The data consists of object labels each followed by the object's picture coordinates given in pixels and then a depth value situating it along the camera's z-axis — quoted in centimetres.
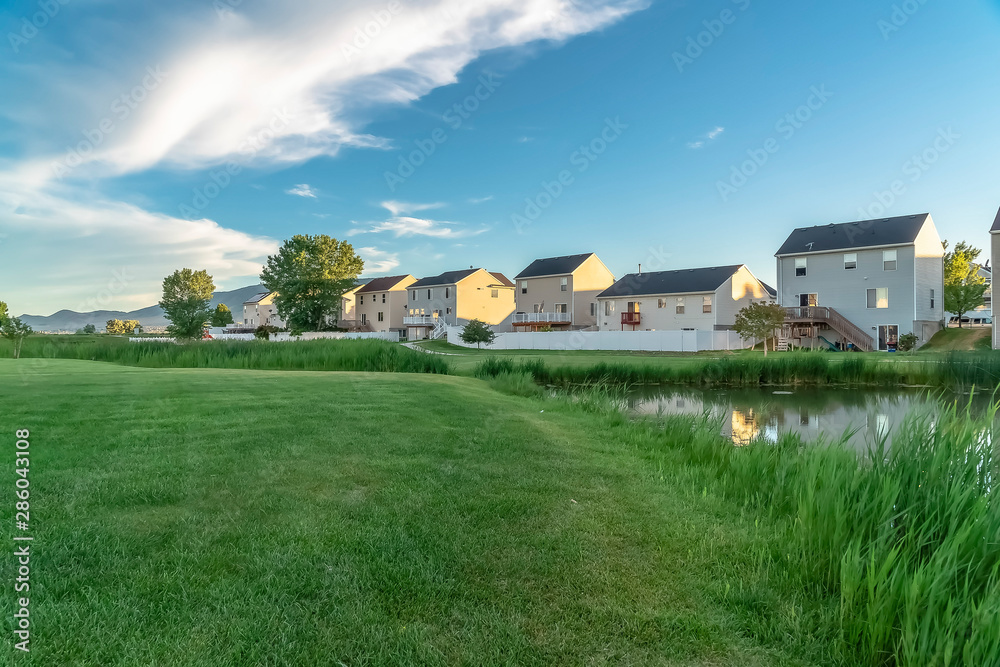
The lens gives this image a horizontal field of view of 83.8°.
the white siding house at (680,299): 4103
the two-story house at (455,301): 5503
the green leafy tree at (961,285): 4197
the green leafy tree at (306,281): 5566
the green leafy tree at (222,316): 8291
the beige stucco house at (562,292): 5016
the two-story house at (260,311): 8212
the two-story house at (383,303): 6275
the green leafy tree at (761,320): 2970
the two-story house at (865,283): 3447
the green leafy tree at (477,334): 4047
